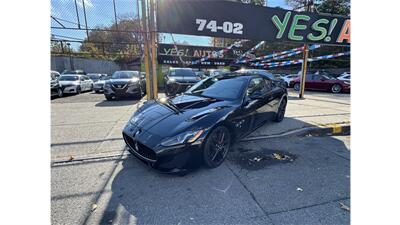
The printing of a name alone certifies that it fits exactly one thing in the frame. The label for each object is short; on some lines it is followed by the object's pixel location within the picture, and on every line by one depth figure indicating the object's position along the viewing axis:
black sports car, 2.55
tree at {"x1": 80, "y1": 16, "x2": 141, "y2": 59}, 8.34
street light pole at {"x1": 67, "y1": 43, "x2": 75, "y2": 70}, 25.53
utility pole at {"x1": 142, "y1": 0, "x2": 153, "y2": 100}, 5.47
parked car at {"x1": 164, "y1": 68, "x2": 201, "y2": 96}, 9.60
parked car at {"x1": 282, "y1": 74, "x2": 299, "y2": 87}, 17.79
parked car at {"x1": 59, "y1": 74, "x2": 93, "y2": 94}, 11.42
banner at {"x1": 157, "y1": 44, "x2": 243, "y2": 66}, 16.95
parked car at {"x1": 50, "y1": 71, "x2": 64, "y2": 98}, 10.16
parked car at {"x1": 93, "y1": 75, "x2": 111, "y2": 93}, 13.69
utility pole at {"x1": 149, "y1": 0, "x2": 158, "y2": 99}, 5.45
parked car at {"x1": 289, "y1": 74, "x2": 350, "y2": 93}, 13.51
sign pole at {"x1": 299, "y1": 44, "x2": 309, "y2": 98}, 9.39
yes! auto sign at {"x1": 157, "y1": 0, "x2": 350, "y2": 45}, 5.59
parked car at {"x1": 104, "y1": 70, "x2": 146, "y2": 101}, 8.89
